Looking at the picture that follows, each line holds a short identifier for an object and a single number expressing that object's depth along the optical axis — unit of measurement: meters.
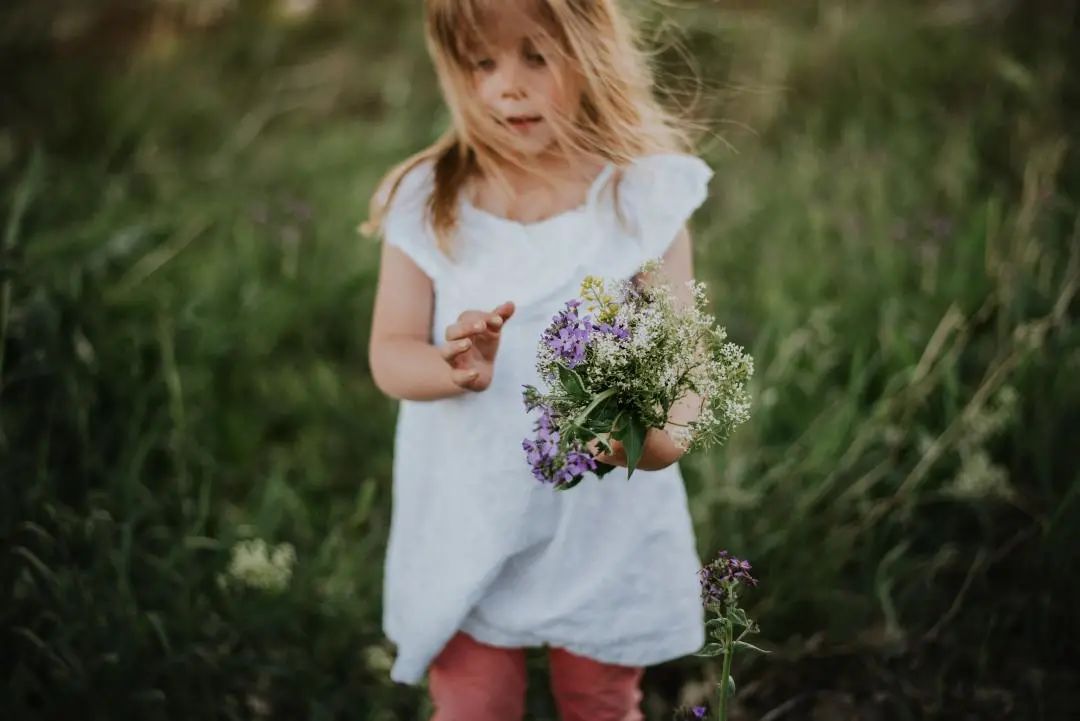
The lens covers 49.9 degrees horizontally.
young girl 1.80
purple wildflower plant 1.39
